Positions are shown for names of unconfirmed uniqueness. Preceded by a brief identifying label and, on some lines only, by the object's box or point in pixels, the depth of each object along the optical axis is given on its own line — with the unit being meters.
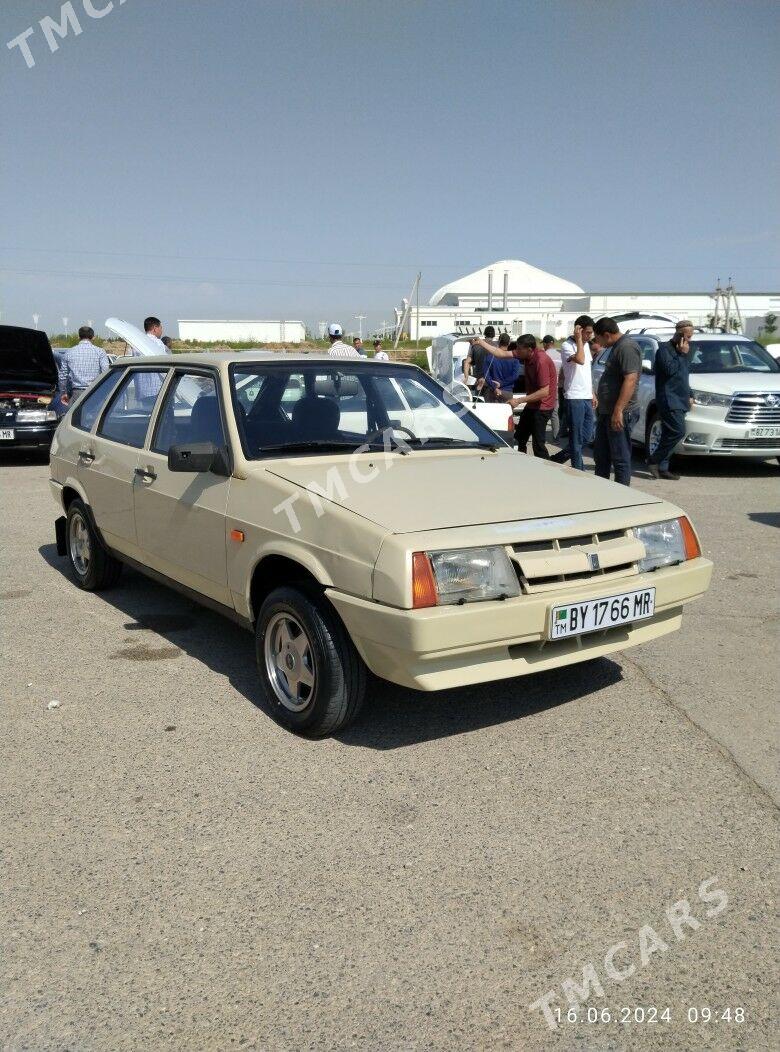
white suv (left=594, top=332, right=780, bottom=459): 10.41
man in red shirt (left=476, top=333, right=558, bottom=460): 9.07
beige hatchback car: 3.23
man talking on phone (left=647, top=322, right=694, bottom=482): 10.03
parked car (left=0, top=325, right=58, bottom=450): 11.74
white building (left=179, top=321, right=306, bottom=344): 66.44
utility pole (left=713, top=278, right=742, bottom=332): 40.93
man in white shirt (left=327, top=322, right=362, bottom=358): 10.87
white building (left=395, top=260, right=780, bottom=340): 71.50
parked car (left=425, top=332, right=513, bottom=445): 9.12
